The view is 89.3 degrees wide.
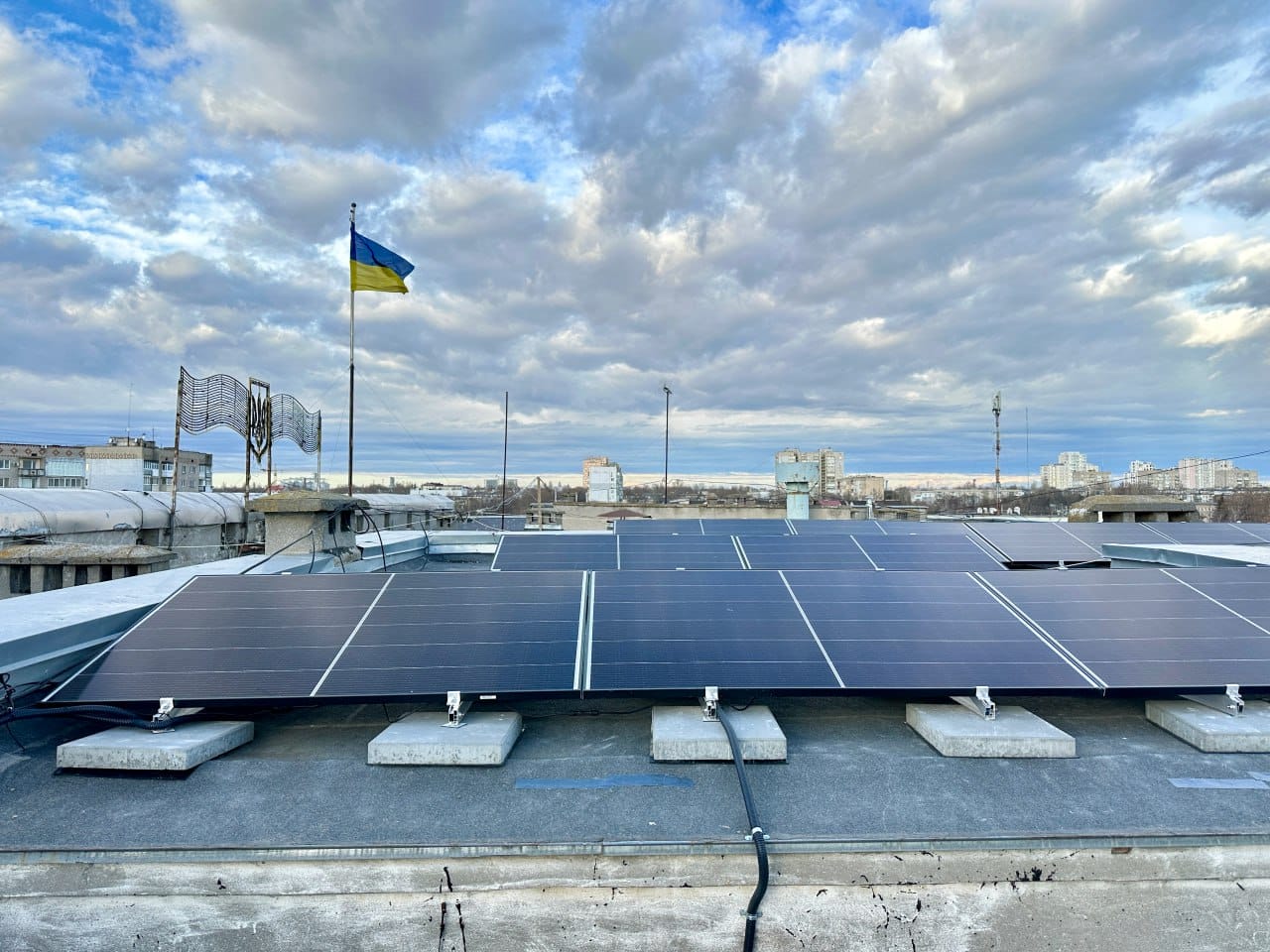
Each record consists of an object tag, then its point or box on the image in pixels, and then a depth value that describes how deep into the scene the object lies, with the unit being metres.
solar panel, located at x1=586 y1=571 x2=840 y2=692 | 5.83
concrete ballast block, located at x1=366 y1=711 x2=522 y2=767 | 5.38
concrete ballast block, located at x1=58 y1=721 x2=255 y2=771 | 5.19
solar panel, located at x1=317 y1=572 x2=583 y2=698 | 5.72
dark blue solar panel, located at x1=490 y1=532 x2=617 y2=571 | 13.07
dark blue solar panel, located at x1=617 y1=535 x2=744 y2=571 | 13.79
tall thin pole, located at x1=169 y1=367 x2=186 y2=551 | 21.50
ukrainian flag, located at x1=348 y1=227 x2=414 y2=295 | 15.69
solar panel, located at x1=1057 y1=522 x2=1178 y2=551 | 15.18
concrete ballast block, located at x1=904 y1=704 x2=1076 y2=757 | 5.56
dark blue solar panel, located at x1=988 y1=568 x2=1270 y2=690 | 6.07
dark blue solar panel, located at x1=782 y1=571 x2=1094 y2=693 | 5.94
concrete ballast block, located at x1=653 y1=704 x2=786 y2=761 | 5.40
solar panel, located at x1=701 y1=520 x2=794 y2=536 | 18.39
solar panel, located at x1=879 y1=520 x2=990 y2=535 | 16.75
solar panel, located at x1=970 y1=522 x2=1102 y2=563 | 14.12
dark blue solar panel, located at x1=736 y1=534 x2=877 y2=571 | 13.96
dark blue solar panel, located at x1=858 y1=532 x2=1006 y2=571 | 13.73
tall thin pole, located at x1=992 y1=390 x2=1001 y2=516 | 44.50
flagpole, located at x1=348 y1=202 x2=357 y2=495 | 14.62
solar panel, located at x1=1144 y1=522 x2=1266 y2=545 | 14.84
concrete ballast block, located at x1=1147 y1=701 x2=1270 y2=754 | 5.63
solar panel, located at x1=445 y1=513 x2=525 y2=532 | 29.48
